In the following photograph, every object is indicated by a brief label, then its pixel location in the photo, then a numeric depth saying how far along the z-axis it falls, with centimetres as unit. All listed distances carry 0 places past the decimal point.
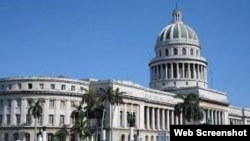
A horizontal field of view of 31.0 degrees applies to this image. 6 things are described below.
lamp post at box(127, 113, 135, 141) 11965
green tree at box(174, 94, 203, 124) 12244
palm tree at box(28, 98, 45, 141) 10588
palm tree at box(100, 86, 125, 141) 10600
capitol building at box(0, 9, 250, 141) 11388
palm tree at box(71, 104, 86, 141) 10250
